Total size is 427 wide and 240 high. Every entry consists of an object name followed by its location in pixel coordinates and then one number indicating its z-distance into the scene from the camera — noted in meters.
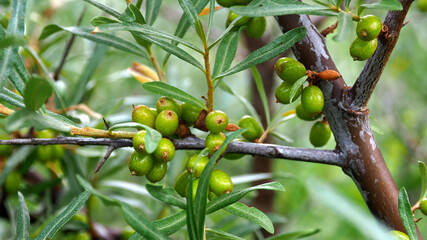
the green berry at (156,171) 0.49
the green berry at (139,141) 0.47
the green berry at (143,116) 0.49
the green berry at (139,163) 0.48
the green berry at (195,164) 0.48
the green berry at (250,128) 0.51
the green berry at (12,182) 0.59
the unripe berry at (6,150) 0.59
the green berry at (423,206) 0.49
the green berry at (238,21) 0.49
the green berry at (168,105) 0.49
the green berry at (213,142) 0.48
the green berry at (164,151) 0.48
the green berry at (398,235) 0.48
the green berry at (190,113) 0.50
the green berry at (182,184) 0.49
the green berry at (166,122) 0.48
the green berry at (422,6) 0.70
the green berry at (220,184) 0.48
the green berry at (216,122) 0.48
